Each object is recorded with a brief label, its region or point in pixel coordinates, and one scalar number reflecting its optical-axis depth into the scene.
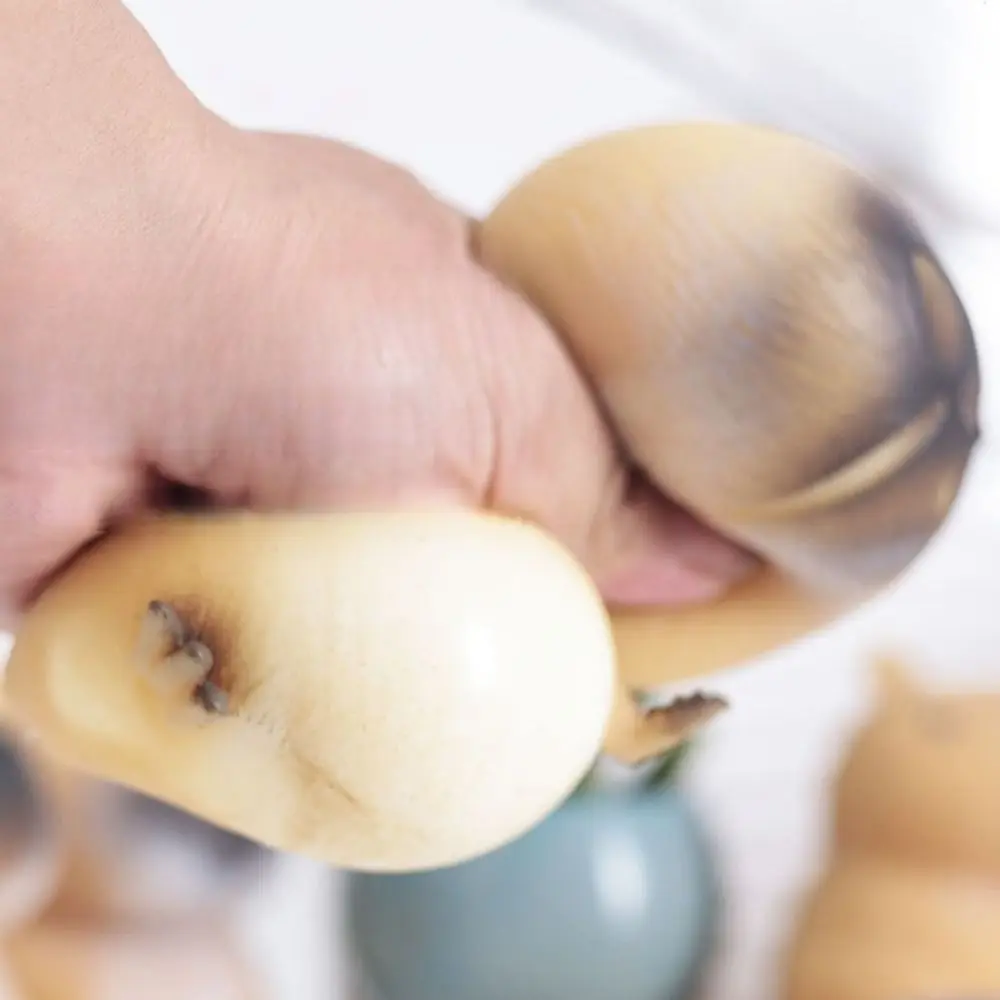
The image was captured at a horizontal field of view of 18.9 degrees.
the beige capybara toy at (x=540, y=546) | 0.28
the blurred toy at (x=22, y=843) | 0.51
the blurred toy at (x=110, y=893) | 0.55
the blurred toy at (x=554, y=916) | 0.60
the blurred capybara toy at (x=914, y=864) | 0.58
